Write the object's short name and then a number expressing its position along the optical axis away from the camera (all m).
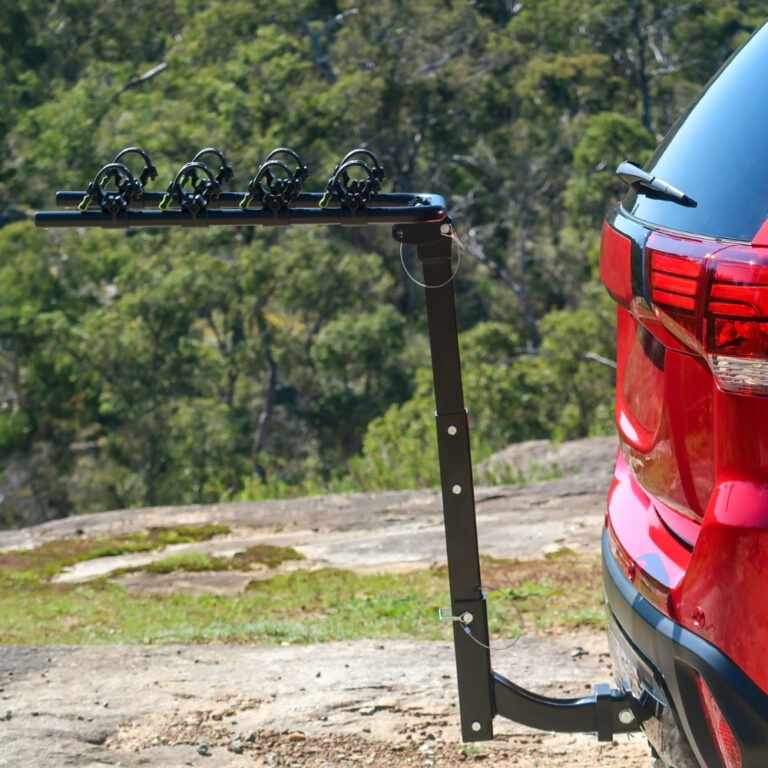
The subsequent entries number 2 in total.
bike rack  4.39
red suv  3.89
